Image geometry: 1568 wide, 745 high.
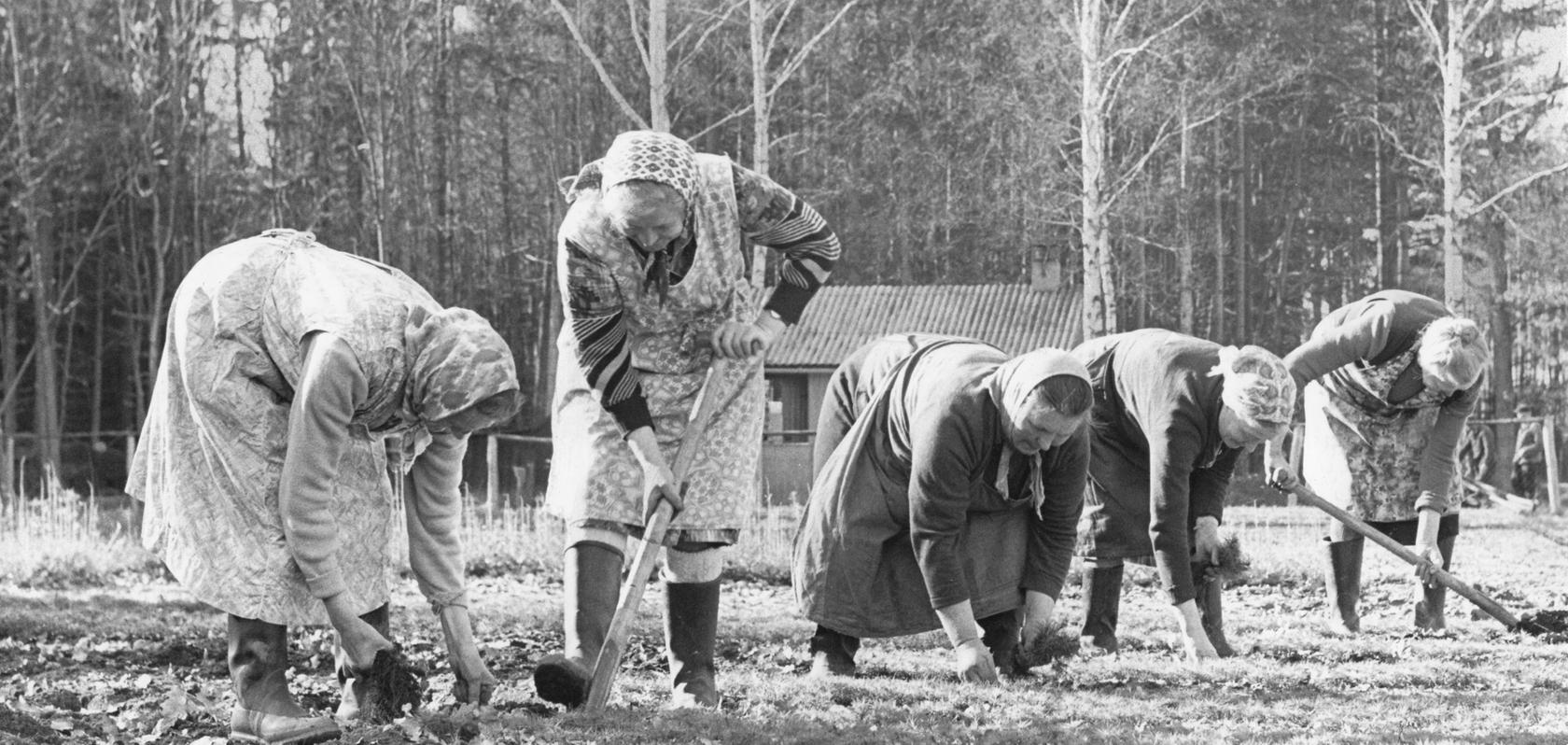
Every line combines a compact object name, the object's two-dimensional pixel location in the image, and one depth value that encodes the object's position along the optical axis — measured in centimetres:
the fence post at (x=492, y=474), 1525
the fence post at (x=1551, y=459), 1759
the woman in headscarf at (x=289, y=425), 433
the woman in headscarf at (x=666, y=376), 495
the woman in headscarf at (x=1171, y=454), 602
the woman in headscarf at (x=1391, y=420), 711
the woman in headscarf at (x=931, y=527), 550
